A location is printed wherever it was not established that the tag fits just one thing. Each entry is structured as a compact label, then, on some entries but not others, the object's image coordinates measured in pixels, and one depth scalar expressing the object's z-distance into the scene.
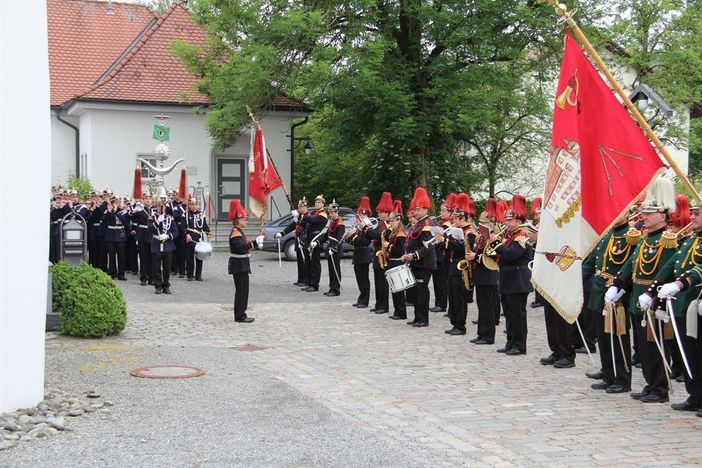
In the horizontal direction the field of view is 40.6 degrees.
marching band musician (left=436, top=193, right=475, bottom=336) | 14.23
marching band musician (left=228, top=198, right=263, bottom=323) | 15.20
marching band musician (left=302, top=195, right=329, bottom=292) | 20.17
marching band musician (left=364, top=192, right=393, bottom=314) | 16.86
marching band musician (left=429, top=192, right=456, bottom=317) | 17.12
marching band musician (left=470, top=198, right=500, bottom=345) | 13.27
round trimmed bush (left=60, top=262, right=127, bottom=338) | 12.61
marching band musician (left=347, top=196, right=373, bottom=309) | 17.89
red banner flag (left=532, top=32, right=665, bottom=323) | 8.48
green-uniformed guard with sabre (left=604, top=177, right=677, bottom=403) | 9.31
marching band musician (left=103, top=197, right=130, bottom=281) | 21.97
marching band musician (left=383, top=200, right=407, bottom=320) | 15.88
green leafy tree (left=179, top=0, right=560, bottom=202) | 26.70
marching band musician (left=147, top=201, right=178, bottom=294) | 19.36
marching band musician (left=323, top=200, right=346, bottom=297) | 19.55
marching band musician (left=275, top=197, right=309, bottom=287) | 20.70
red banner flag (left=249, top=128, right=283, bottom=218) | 20.85
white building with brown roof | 34.31
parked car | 27.39
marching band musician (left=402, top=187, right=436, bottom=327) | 15.20
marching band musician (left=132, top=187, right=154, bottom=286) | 20.63
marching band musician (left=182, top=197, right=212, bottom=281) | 21.78
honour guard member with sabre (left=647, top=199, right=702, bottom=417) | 8.78
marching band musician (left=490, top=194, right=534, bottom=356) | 12.35
